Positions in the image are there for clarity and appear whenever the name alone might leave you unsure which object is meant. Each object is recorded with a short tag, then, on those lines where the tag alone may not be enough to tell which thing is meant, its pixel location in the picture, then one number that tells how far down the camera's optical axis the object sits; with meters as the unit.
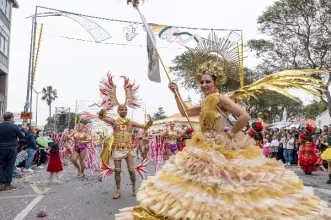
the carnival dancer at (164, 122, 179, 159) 15.11
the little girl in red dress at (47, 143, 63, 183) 10.42
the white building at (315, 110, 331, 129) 41.39
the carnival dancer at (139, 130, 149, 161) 16.70
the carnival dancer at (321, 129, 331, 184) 10.55
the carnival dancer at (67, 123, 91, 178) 11.71
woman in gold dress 3.07
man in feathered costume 7.81
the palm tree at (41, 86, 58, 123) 84.75
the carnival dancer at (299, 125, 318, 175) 13.18
